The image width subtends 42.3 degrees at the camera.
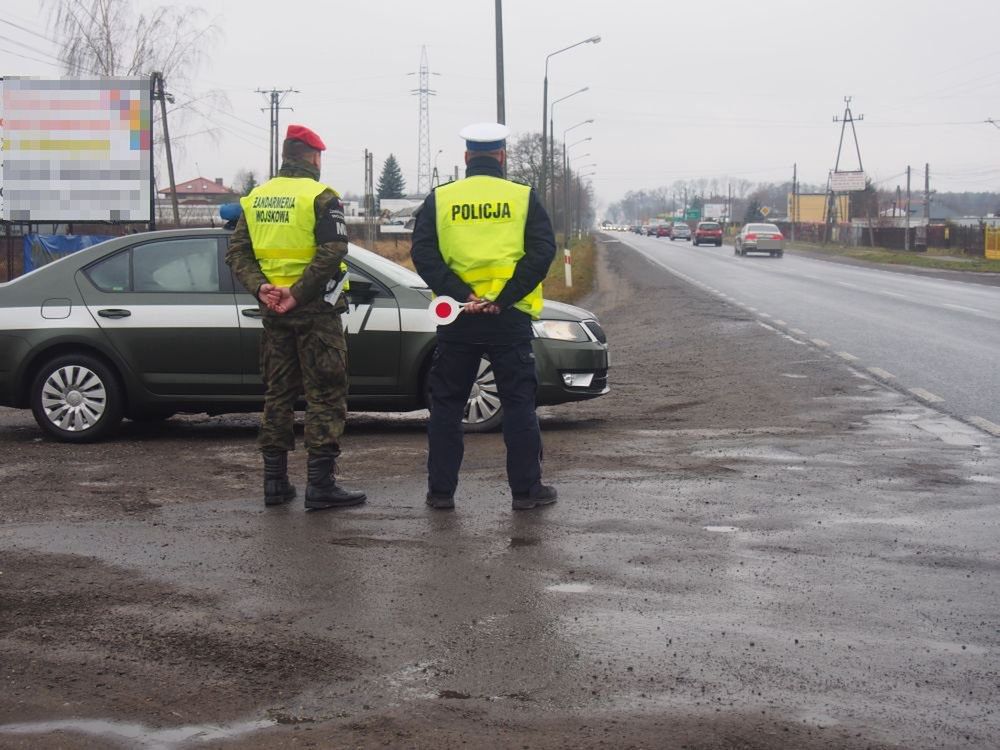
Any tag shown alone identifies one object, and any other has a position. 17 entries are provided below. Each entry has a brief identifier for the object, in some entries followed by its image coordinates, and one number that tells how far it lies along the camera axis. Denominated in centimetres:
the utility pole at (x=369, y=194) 6694
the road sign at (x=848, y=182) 11328
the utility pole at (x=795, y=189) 10994
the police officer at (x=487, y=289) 616
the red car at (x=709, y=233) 8262
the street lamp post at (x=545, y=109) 4809
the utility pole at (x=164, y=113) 4988
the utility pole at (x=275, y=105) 6809
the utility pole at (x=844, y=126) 9475
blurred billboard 2762
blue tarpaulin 2958
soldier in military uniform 636
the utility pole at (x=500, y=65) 2711
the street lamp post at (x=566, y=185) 5378
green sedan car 871
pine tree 15425
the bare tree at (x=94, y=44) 5172
